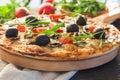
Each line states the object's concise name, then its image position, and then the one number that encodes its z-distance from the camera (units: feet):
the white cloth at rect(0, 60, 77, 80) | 2.00
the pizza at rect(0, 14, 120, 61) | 2.09
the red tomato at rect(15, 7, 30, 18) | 3.00
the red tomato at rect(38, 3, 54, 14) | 3.14
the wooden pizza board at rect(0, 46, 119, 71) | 2.08
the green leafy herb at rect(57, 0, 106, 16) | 3.10
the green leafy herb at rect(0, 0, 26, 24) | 2.98
